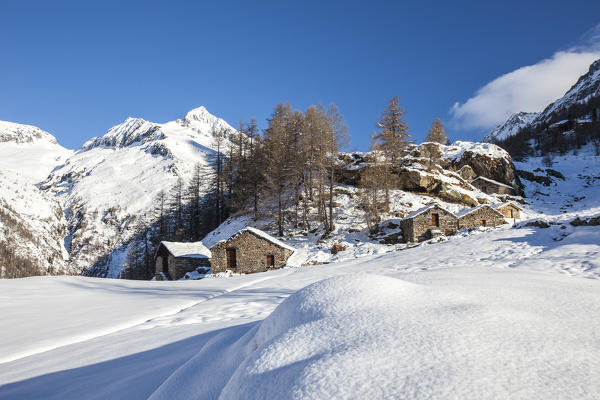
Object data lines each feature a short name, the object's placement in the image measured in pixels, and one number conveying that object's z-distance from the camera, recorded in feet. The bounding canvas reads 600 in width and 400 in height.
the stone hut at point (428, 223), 87.66
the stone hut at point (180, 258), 92.68
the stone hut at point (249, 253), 84.43
